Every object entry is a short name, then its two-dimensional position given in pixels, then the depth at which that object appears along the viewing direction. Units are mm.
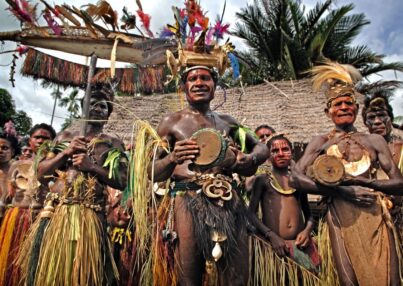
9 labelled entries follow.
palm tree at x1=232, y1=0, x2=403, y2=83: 13374
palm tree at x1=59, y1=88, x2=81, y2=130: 25969
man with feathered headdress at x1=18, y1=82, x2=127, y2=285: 2797
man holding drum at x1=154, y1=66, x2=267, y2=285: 2277
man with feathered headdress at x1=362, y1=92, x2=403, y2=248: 3589
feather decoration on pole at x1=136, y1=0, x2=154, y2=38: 3629
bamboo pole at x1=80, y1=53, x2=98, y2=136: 3039
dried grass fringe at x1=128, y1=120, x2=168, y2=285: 2551
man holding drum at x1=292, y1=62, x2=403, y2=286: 2670
